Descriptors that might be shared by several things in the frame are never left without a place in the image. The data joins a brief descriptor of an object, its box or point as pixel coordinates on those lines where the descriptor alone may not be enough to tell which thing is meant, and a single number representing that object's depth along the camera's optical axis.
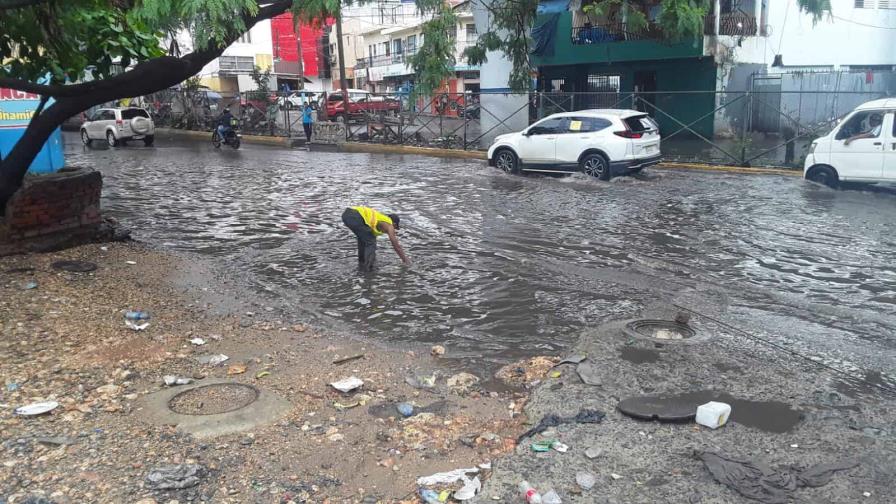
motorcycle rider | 25.53
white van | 12.86
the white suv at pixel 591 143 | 15.73
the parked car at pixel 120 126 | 26.03
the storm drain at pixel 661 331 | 6.17
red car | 29.96
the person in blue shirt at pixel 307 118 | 27.19
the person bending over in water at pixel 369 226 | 8.31
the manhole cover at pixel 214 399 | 4.75
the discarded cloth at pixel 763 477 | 3.73
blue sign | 9.50
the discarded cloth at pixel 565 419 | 4.52
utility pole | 28.74
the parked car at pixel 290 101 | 28.92
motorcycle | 25.50
